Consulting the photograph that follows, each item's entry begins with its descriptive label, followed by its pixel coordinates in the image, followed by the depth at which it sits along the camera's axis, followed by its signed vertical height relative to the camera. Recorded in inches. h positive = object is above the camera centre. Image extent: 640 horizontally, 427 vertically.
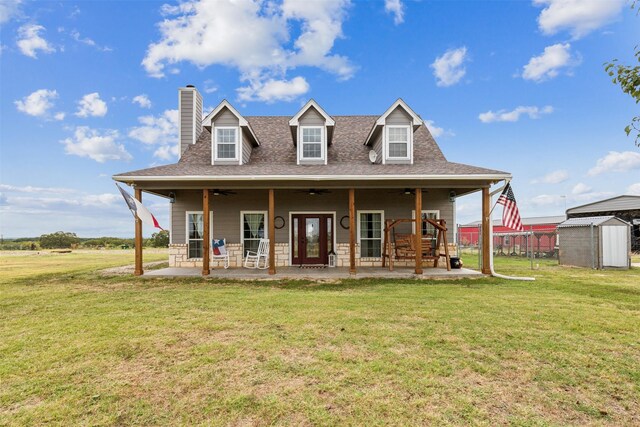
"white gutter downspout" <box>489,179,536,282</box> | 357.8 -35.4
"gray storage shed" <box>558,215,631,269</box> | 468.4 -28.5
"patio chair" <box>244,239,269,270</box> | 428.5 -42.9
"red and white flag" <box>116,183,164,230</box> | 332.1 +19.0
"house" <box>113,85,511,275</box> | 434.3 +46.1
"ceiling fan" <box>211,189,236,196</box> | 427.5 +49.2
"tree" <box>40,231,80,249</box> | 1057.5 -41.2
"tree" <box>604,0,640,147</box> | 134.6 +65.9
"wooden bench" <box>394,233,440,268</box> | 394.6 -27.7
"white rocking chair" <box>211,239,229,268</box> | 432.1 -32.4
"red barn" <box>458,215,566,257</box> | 727.1 -34.0
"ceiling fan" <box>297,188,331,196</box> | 432.0 +50.0
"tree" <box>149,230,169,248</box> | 1098.1 -42.1
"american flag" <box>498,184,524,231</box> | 363.3 +17.8
